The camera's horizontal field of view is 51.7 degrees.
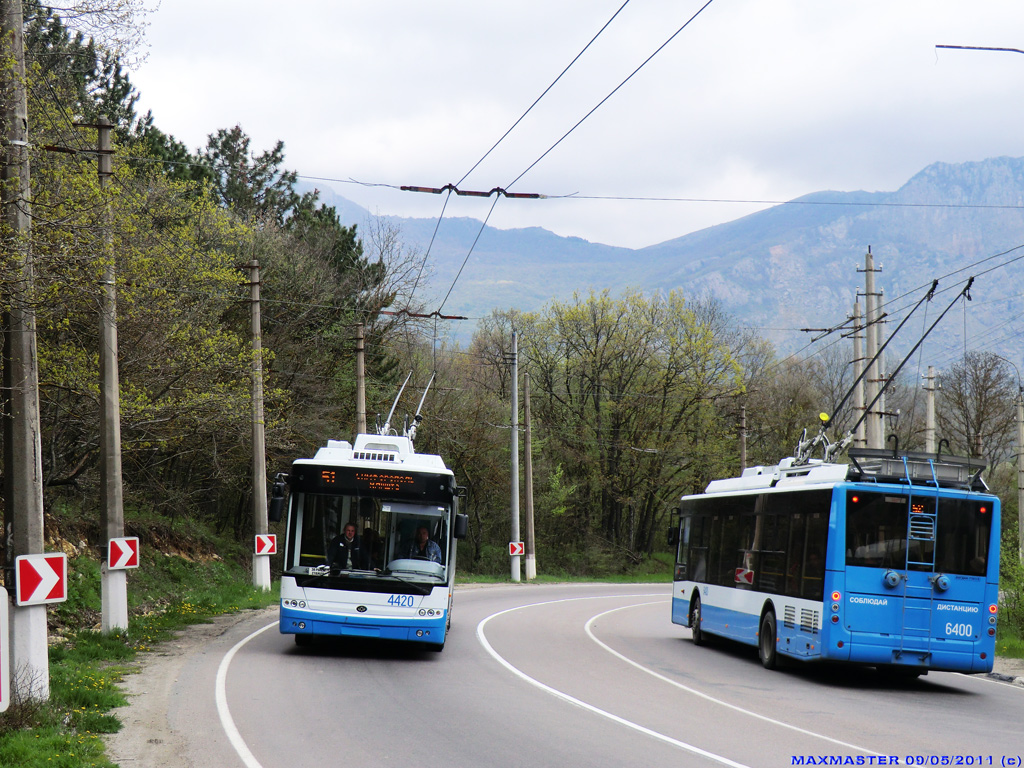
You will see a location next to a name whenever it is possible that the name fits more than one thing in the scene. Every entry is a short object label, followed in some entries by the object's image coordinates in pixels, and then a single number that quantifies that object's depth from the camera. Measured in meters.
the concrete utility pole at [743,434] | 49.28
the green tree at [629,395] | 56.31
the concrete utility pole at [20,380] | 10.34
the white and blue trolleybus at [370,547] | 15.23
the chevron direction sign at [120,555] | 16.73
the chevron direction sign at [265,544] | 27.17
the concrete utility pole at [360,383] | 32.84
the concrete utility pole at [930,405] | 44.33
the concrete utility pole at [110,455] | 16.84
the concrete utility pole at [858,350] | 26.42
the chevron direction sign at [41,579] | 10.03
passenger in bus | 15.67
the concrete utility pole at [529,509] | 43.31
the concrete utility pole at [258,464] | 26.62
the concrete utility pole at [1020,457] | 40.28
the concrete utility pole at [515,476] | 42.66
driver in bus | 15.40
